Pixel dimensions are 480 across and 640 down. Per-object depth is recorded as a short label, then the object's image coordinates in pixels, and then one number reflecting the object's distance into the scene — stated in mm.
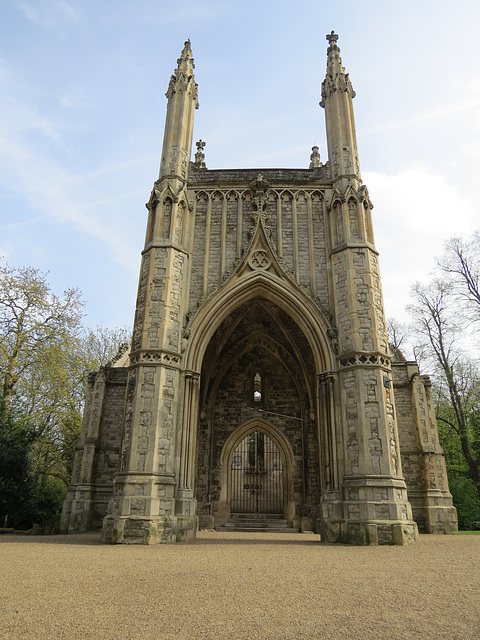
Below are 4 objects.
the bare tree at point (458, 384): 18250
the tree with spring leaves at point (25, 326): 17547
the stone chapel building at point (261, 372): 10531
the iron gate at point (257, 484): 21812
